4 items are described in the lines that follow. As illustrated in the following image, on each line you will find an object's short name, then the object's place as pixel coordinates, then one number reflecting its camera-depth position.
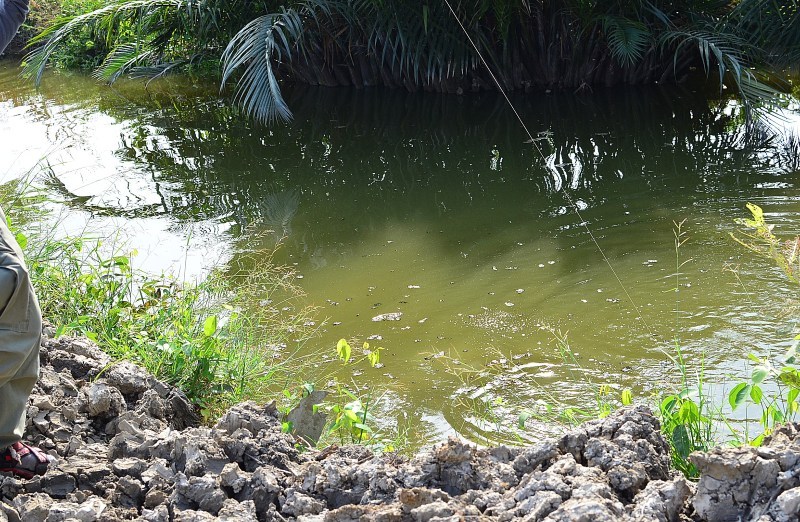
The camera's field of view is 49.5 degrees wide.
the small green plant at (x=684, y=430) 2.27
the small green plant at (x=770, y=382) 2.09
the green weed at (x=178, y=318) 3.14
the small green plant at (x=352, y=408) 2.59
